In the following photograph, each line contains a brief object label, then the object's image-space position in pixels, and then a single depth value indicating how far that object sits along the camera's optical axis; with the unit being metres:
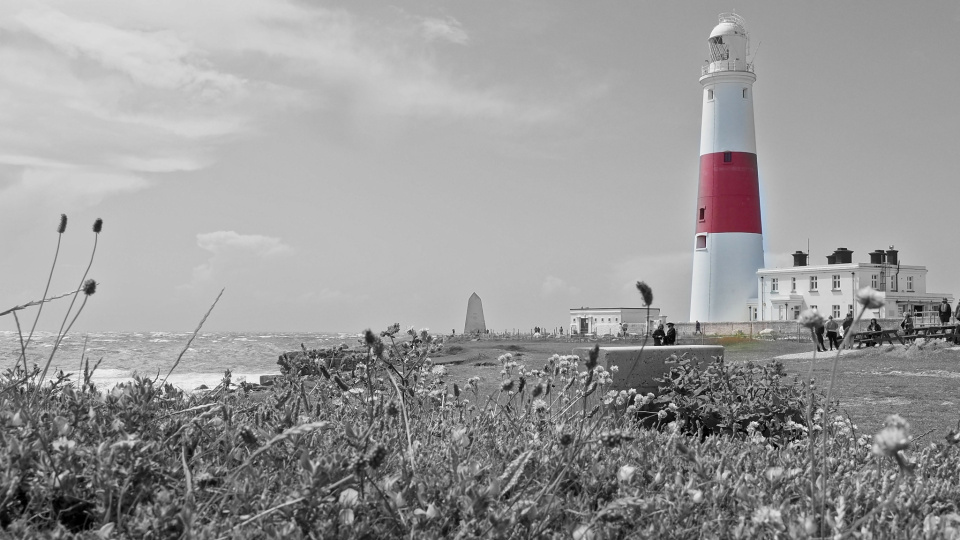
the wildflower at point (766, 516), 2.01
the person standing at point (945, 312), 31.29
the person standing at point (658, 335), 22.92
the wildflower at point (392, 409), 2.69
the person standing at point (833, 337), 26.66
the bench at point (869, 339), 27.61
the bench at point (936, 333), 25.47
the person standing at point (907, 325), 28.76
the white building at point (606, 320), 63.00
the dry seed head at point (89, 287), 2.84
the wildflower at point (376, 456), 1.75
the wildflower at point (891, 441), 1.61
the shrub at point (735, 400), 6.71
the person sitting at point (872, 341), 27.73
